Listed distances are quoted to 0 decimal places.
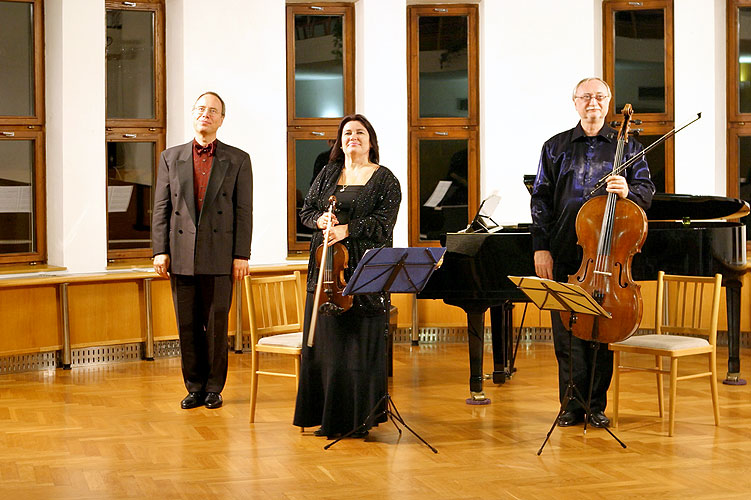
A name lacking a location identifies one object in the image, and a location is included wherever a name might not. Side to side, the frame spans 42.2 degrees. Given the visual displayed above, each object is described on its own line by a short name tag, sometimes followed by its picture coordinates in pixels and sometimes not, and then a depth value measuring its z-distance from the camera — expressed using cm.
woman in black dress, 452
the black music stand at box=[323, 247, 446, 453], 407
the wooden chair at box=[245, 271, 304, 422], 491
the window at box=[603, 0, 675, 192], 816
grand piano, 529
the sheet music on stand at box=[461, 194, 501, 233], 560
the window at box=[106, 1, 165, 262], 756
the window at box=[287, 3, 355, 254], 812
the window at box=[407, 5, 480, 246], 822
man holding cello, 468
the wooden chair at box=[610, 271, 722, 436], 462
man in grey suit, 535
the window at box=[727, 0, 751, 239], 796
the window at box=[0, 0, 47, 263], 718
